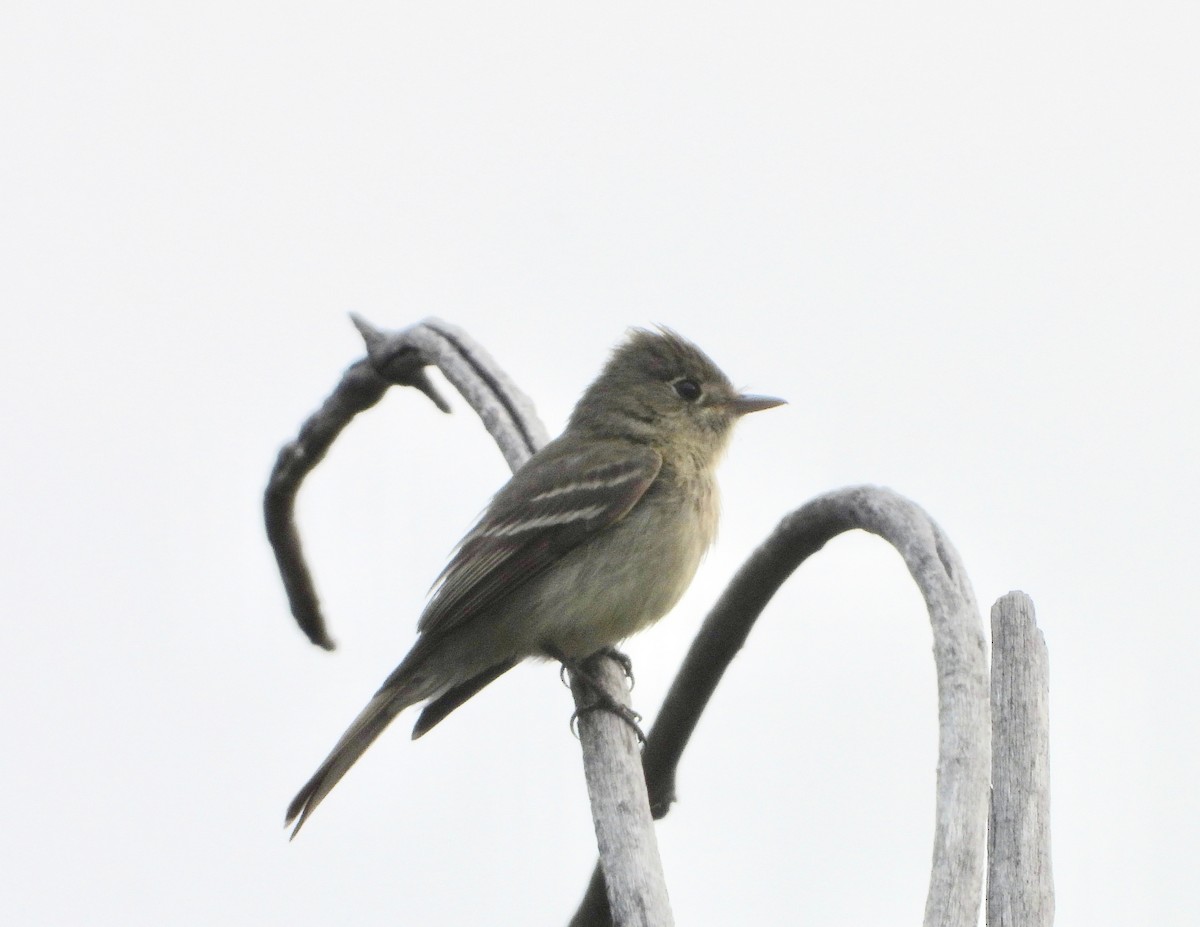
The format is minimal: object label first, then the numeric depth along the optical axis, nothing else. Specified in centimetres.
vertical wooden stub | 437
